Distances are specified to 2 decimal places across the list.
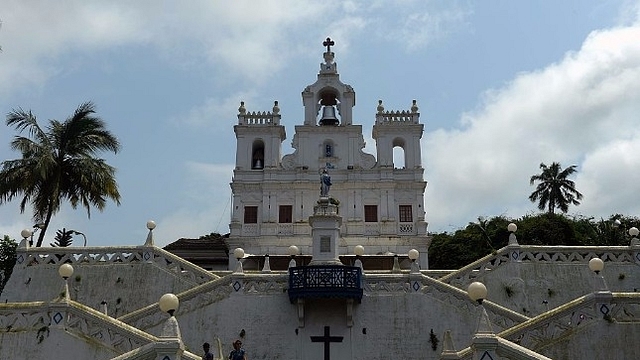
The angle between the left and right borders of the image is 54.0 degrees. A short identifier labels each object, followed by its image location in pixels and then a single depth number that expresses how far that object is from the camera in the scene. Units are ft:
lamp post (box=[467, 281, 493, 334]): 39.96
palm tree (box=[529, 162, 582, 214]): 201.57
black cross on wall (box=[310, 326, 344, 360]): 73.10
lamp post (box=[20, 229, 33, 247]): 85.30
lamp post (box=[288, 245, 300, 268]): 80.00
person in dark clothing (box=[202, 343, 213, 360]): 44.91
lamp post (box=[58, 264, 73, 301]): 55.15
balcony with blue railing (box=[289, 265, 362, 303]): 72.90
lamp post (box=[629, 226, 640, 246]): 83.51
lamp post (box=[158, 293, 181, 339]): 38.96
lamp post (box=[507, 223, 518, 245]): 83.92
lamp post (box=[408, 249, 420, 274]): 76.13
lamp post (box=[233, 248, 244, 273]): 77.00
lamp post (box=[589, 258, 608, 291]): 56.54
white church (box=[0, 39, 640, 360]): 53.83
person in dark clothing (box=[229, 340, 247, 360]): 45.68
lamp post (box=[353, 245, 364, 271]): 83.25
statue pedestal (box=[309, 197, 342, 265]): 80.69
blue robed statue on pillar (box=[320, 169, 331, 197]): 85.49
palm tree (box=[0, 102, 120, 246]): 94.63
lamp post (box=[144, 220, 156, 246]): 85.20
